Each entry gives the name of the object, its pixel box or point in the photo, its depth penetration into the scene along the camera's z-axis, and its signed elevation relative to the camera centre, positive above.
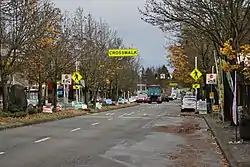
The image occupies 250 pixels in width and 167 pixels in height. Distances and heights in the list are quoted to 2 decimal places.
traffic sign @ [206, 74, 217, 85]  36.53 +0.86
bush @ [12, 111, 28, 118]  33.59 -1.33
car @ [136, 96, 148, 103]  109.19 -1.47
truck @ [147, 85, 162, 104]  104.80 -0.45
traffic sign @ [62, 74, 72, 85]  42.97 +1.19
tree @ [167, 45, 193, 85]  56.38 +3.17
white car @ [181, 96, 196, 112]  53.16 -1.27
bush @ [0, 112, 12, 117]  32.60 -1.27
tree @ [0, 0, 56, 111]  32.94 +3.71
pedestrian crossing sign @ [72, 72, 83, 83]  47.31 +1.39
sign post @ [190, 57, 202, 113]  43.47 +1.40
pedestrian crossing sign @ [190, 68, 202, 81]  43.46 +1.40
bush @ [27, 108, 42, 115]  37.42 -1.24
